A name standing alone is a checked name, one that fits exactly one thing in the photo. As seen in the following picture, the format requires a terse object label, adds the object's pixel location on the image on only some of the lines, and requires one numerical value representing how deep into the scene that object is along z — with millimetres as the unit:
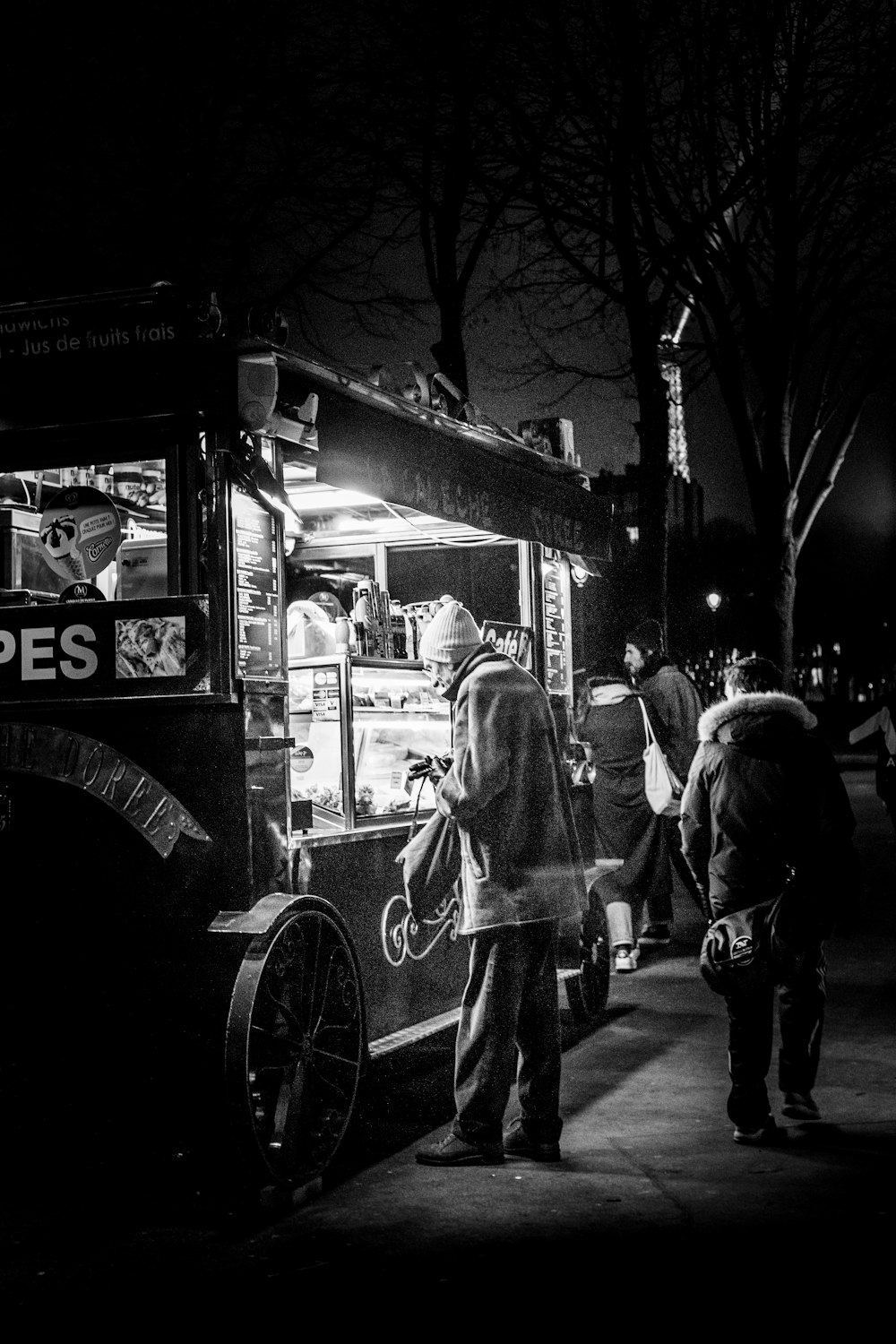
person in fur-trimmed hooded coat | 5242
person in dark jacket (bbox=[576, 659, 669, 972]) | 9898
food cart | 4762
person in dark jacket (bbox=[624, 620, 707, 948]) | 10250
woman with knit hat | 5117
